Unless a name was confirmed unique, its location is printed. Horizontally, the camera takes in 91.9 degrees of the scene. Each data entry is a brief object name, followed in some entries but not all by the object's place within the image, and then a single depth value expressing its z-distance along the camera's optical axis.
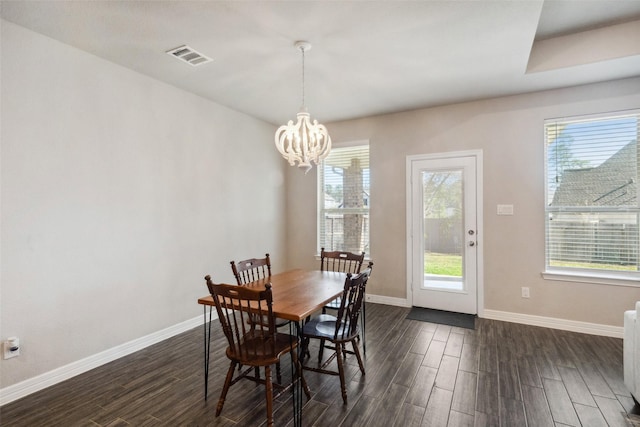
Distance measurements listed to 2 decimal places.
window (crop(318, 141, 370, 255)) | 4.70
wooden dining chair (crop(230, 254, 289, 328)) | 2.67
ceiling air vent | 2.67
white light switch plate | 3.76
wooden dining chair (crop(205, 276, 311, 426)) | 1.82
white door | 3.96
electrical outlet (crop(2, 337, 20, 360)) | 2.23
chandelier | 2.65
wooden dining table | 1.93
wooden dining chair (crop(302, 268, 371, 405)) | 2.14
